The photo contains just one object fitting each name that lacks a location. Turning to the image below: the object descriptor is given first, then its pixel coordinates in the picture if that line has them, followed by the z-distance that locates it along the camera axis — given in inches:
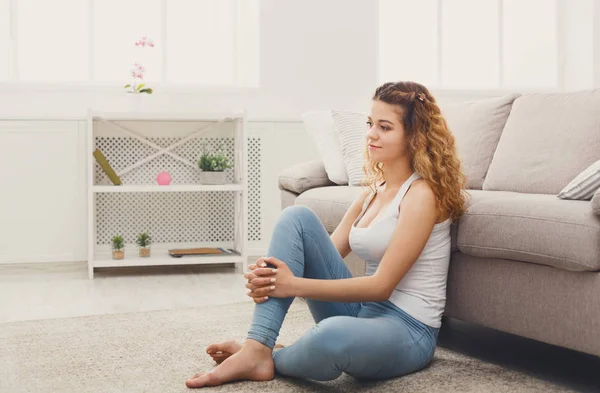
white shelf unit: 167.8
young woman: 72.5
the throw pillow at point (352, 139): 130.0
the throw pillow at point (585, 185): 77.2
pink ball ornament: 162.1
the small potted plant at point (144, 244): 162.8
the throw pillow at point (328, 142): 134.3
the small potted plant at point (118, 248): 160.2
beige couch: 73.0
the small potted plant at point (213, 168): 162.9
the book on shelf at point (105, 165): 158.9
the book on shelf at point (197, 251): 161.7
